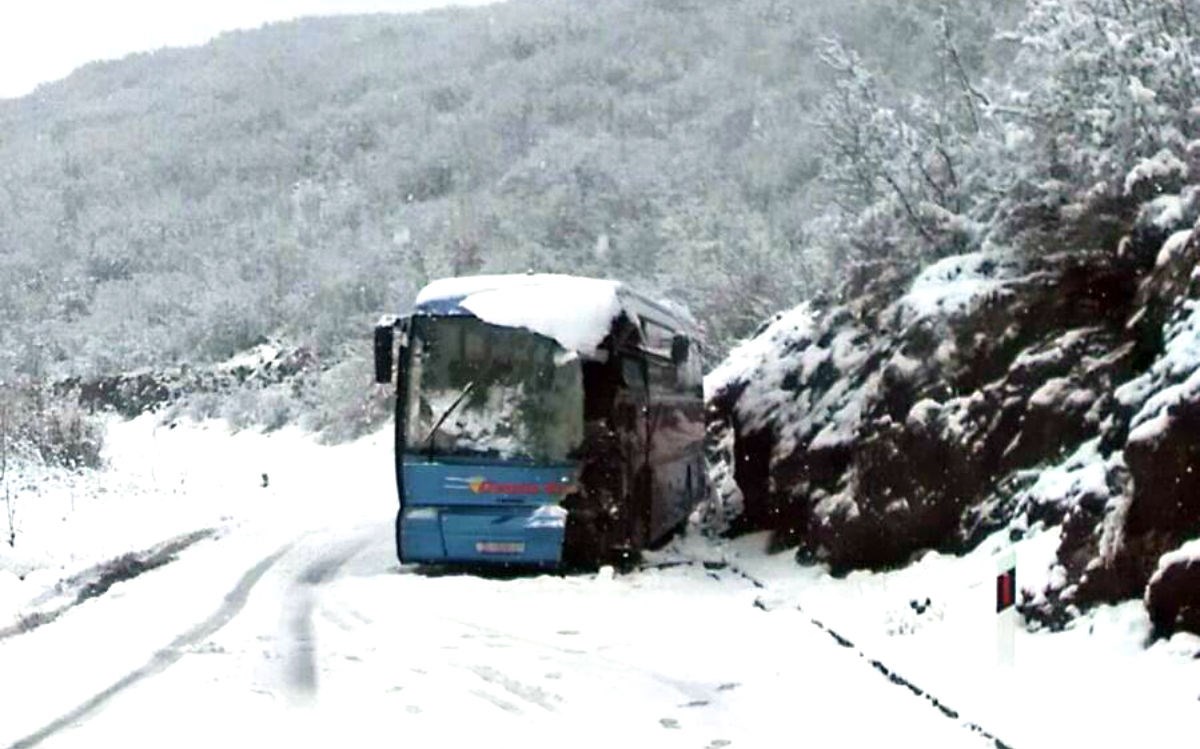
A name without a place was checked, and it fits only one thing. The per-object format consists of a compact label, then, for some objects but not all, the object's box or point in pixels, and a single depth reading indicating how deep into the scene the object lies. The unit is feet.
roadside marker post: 31.17
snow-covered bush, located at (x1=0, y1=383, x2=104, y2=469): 106.54
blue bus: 53.98
